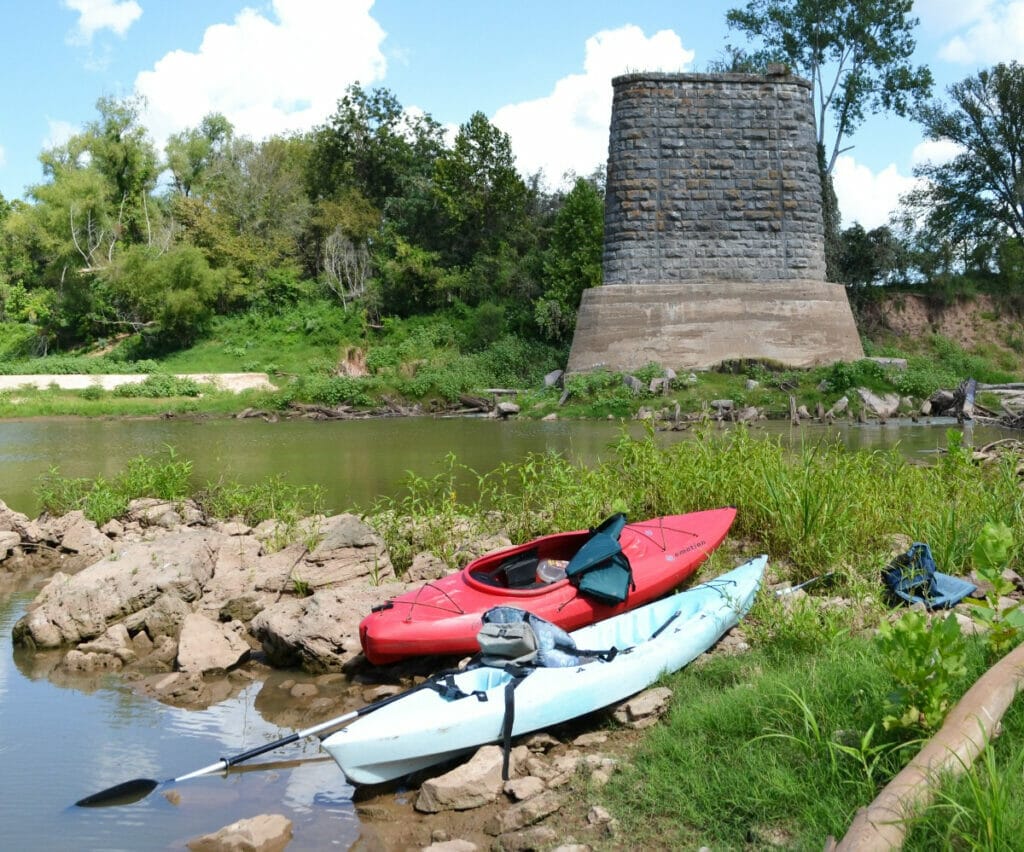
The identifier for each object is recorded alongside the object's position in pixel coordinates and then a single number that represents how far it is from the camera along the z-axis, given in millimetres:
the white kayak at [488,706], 4340
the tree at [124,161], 34062
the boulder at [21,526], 8898
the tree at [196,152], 35562
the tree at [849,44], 26719
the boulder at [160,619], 6457
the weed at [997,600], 4160
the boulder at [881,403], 17578
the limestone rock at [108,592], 6484
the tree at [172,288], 28406
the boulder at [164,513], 9047
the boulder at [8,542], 8641
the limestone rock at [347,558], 7094
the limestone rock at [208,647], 5930
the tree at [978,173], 26344
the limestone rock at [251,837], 3918
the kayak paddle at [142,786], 4406
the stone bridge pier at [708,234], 19297
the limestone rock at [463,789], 4156
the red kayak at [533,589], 5480
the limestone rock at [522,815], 3912
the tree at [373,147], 31969
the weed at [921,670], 3652
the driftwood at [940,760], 3059
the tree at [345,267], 29203
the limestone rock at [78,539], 8453
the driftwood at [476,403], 20425
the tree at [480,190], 28219
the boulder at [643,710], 4641
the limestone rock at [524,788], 4102
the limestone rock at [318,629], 5910
